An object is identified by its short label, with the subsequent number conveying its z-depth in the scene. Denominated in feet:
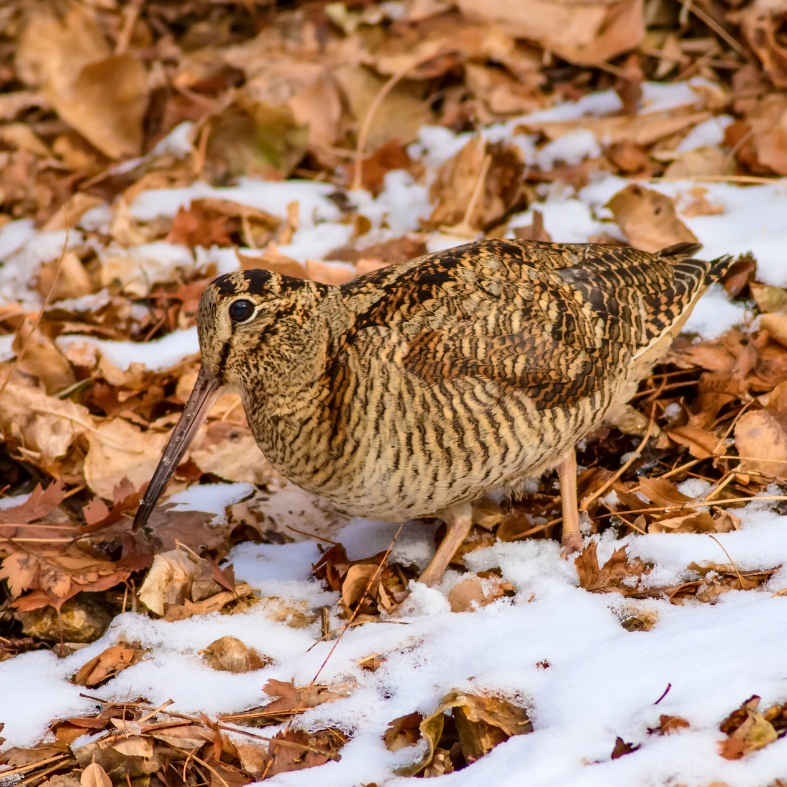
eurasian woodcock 20.18
